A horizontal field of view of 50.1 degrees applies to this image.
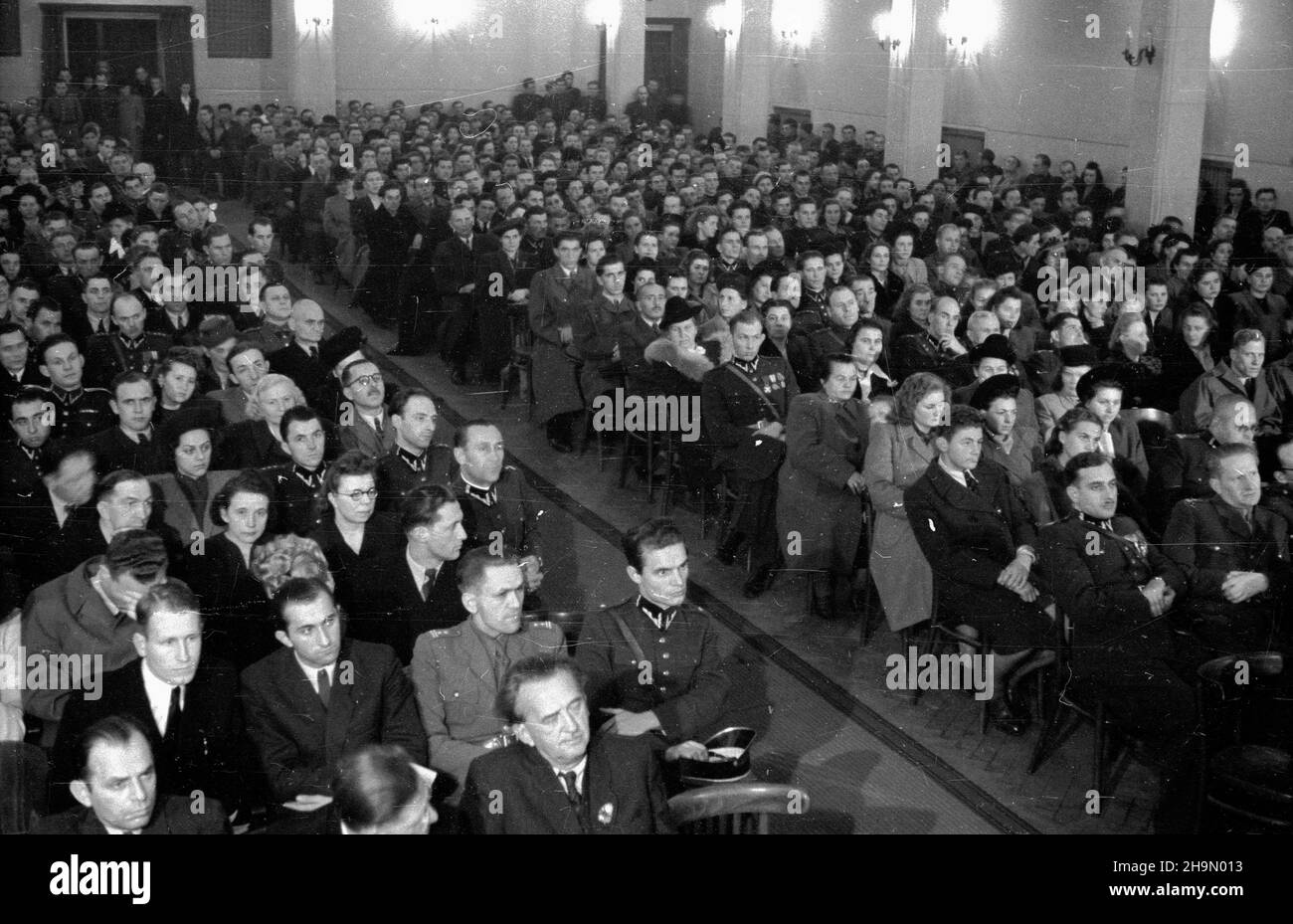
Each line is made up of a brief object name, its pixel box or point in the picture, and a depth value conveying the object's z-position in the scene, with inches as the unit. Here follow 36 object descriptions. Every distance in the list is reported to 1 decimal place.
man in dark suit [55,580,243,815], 115.5
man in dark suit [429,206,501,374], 289.7
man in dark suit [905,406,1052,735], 157.5
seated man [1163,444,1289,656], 152.7
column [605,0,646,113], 507.8
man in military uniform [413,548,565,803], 124.6
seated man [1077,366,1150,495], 189.6
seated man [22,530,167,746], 131.3
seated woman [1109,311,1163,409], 228.1
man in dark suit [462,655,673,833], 104.9
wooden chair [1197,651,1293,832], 120.0
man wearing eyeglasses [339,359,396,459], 182.9
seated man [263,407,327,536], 160.4
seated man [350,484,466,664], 139.7
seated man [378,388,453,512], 166.7
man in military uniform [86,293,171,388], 215.6
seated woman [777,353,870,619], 189.2
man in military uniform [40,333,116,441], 186.5
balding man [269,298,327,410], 212.8
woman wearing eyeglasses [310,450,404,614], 146.4
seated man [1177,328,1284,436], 216.1
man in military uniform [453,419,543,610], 159.5
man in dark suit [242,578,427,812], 119.0
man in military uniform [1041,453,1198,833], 137.9
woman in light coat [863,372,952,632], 172.7
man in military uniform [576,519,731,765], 127.2
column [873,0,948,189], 462.0
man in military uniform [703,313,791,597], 198.5
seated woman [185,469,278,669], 133.7
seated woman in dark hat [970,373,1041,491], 182.1
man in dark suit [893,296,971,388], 233.5
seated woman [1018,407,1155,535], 172.2
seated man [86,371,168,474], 173.3
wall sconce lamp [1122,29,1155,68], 400.2
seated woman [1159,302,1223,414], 238.7
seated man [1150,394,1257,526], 179.6
